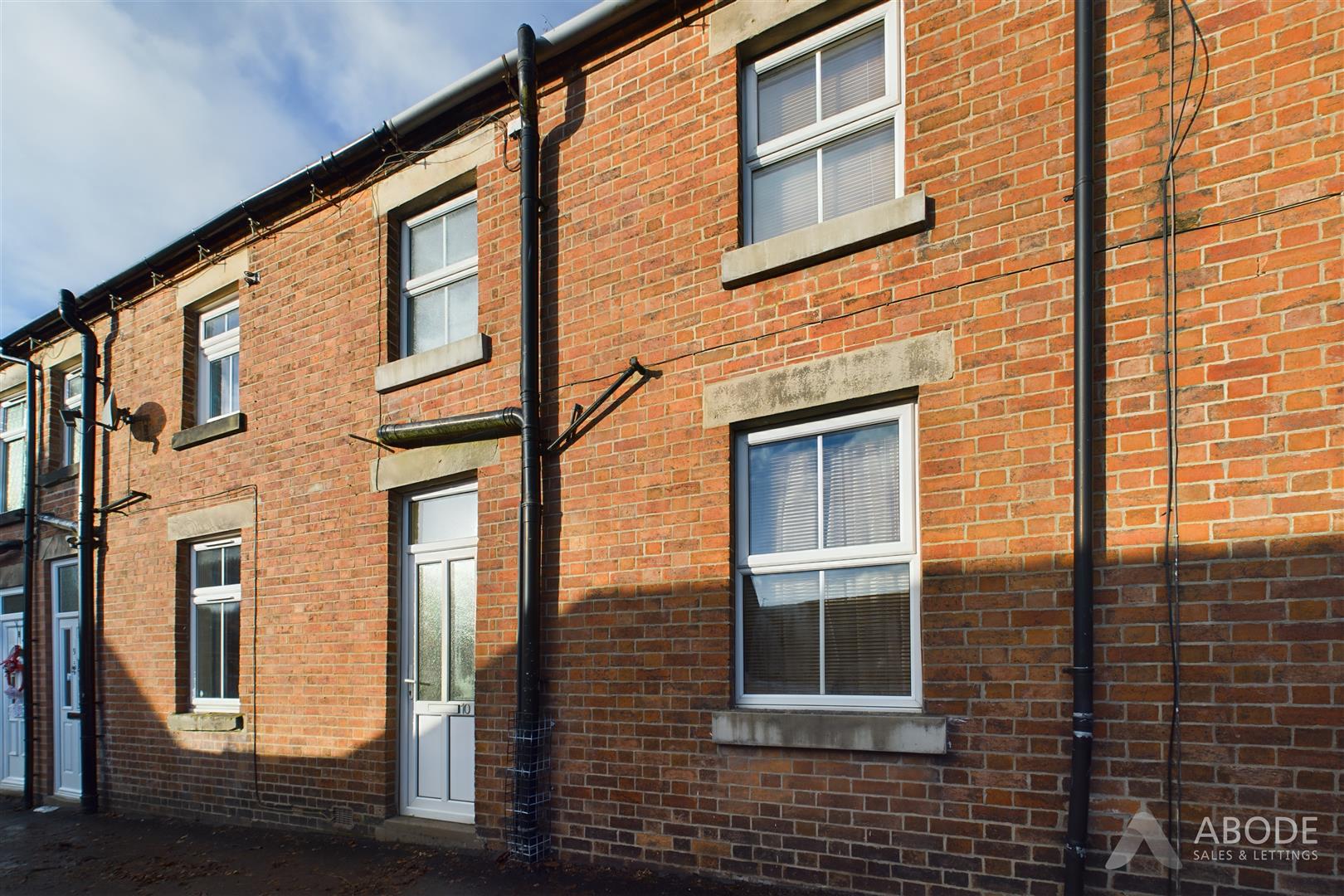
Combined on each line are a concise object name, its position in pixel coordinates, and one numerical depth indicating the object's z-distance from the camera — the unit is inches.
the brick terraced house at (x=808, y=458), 156.5
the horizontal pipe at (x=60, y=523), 410.9
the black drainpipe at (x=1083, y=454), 159.5
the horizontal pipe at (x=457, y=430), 255.0
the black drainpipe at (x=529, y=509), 234.7
